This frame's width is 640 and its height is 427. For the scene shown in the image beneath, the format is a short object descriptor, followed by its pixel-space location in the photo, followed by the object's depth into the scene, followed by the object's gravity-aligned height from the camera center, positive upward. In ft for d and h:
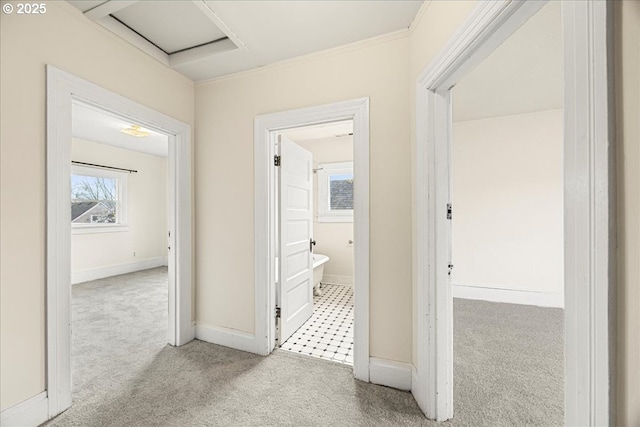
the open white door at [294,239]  7.72 -0.88
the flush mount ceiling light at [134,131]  11.71 +3.87
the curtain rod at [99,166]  14.44 +2.96
